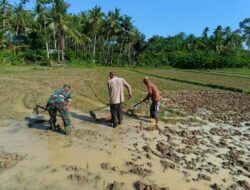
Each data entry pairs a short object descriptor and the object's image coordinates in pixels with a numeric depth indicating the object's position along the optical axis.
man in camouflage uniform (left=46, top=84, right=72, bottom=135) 4.25
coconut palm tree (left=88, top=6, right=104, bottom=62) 24.99
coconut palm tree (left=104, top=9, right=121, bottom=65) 26.13
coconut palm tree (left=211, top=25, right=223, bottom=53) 31.22
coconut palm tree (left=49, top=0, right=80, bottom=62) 21.28
